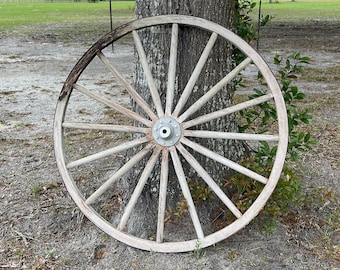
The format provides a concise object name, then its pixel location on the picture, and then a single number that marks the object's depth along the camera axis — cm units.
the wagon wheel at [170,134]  253
